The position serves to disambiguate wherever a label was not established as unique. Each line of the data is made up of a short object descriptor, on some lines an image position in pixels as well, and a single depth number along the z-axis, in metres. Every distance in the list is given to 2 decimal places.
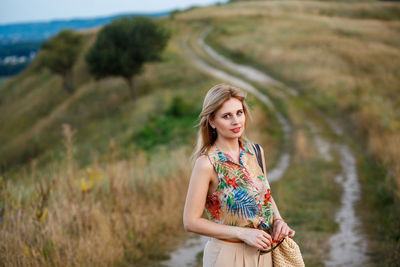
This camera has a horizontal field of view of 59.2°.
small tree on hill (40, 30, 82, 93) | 42.97
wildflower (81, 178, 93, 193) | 5.79
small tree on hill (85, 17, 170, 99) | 30.88
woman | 2.28
